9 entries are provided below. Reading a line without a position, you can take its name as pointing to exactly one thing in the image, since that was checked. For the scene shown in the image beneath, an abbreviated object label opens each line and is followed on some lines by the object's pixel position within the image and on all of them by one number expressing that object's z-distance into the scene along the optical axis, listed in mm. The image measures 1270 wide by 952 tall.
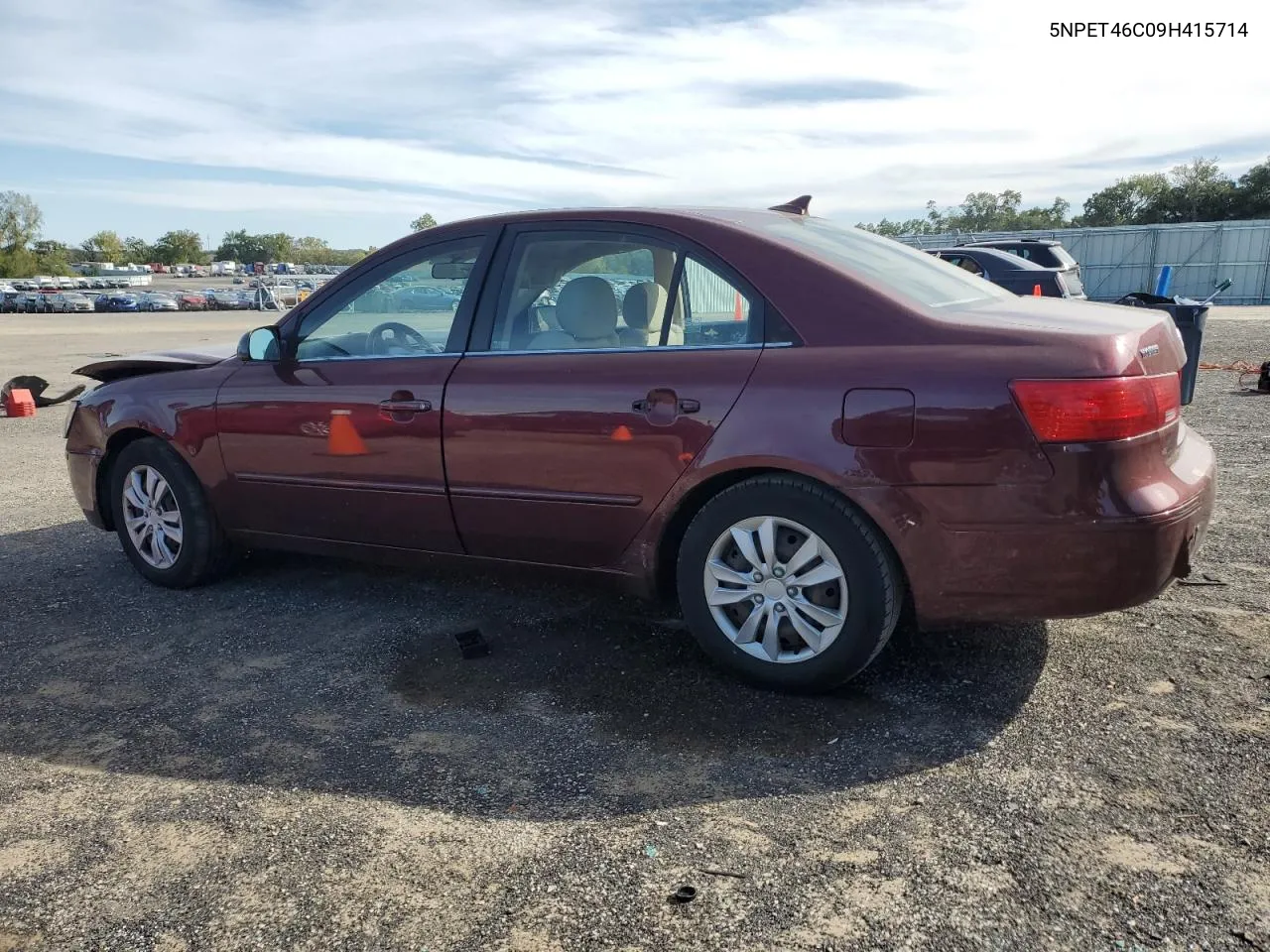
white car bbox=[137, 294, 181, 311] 60562
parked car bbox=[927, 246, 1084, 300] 13336
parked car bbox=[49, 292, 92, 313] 57656
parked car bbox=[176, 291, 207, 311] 63347
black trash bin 8805
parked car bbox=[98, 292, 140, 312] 59938
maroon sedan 2922
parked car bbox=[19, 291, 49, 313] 58278
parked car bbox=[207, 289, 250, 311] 63250
